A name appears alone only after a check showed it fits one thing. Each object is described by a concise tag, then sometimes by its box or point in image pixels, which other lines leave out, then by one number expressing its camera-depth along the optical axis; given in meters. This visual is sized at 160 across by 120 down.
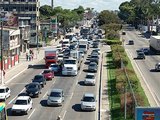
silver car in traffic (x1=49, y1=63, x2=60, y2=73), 66.06
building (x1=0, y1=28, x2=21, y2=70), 71.15
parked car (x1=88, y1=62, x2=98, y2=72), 68.06
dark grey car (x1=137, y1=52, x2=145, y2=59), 85.62
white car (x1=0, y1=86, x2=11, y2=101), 46.12
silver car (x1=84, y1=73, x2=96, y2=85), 56.56
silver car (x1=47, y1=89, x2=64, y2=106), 44.05
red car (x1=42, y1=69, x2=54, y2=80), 60.22
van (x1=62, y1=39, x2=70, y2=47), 106.96
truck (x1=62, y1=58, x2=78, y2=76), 64.19
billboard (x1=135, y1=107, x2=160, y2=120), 27.50
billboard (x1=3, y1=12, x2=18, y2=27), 97.19
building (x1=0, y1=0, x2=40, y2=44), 134.16
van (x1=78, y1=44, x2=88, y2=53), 95.44
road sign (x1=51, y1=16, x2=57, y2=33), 146.50
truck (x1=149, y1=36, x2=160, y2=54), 91.46
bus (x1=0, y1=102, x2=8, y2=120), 31.08
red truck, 72.17
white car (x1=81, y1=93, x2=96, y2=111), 42.31
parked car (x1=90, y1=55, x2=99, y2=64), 76.09
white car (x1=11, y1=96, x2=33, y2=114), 40.06
